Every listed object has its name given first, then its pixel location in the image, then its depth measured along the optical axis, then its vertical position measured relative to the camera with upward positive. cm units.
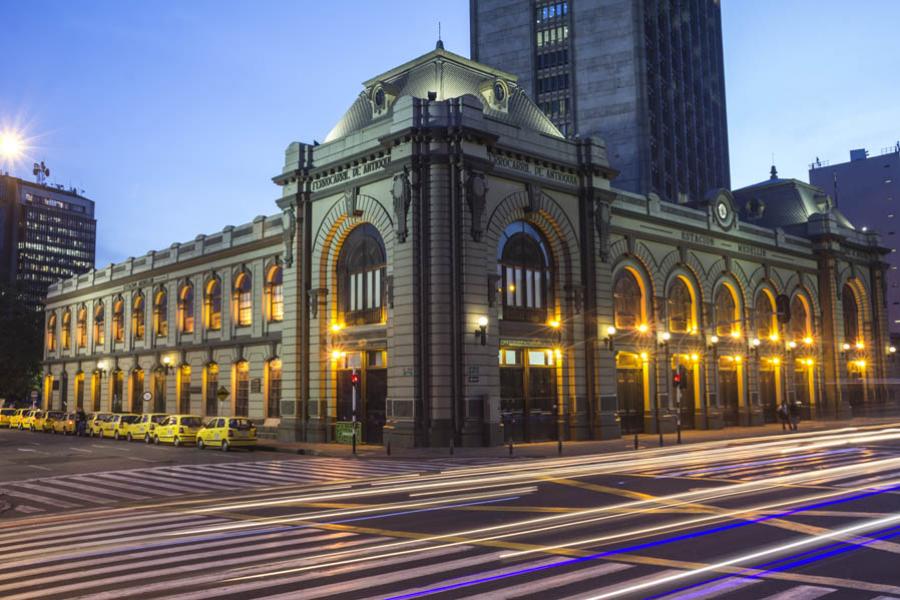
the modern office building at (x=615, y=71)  8625 +3616
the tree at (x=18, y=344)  9456 +695
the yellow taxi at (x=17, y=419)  6678 -138
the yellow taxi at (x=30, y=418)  6289 -124
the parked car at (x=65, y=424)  5762 -162
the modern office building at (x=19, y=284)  10366 +1557
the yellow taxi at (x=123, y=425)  4950 -149
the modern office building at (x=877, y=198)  10481 +2528
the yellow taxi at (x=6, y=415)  6888 -107
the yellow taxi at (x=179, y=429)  4338 -159
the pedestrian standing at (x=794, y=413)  5088 -144
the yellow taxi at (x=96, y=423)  5316 -146
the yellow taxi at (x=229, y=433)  3966 -168
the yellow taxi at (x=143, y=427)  4684 -157
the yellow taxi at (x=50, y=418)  5975 -120
